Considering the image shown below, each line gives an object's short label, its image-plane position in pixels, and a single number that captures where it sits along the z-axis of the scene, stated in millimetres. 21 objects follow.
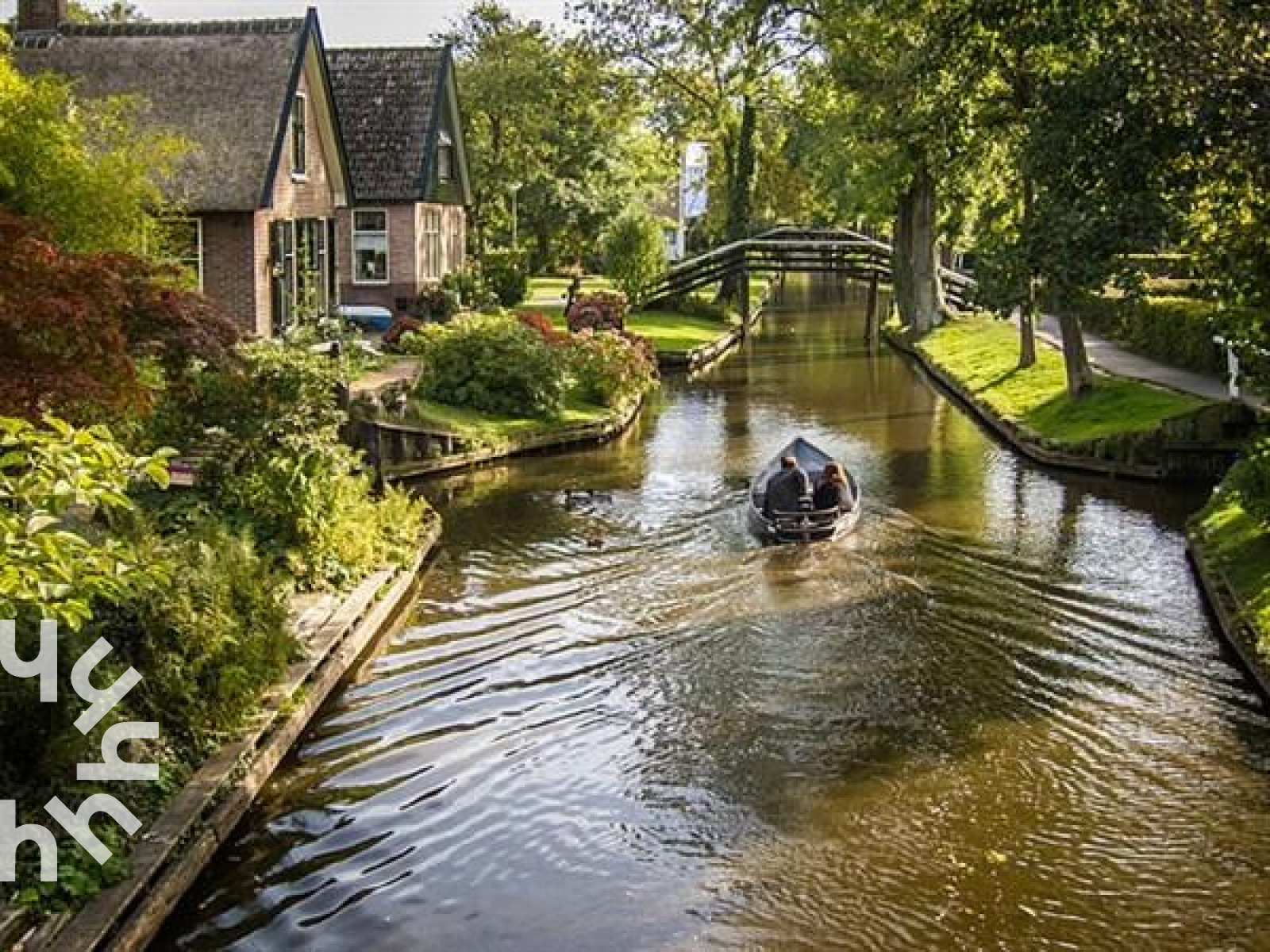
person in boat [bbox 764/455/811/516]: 21562
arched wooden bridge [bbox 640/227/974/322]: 54438
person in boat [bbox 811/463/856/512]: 21938
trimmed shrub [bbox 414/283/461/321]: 43188
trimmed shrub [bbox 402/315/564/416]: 31312
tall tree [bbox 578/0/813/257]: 56441
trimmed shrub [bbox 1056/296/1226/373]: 32906
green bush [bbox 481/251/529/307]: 51594
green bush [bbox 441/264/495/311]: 44906
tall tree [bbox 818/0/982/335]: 27234
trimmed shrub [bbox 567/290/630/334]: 41188
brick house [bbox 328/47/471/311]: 43188
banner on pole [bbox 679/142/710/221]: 95975
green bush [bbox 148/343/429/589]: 17906
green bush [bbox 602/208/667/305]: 52938
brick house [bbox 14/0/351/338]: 31766
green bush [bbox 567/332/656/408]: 34375
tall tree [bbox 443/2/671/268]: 60188
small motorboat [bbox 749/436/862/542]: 20828
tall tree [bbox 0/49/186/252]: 22203
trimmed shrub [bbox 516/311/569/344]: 34188
